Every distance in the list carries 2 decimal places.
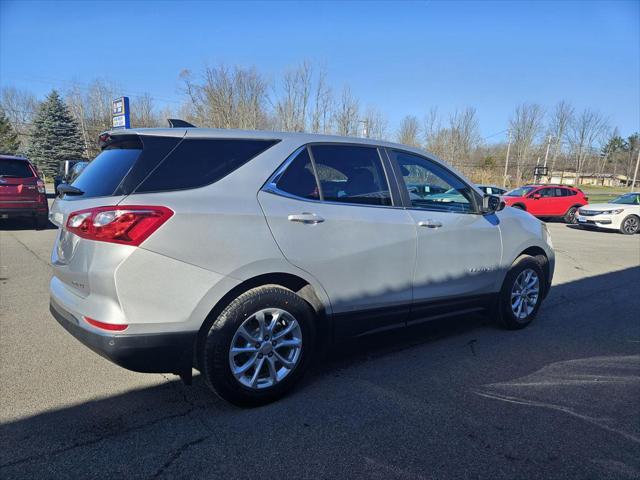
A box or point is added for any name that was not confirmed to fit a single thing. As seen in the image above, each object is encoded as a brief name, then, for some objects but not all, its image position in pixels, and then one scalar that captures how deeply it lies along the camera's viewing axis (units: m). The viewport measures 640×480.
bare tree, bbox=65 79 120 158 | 50.44
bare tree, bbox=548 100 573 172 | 64.69
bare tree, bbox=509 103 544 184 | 60.69
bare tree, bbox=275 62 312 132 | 37.19
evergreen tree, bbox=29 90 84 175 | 40.38
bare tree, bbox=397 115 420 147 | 50.53
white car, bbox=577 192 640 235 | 15.30
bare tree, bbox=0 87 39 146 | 54.78
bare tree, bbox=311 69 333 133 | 38.03
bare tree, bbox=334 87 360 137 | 39.09
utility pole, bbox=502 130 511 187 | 55.65
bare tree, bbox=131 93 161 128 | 47.07
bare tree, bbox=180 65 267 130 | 33.75
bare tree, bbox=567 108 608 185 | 67.75
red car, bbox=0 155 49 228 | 10.11
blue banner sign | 12.54
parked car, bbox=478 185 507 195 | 21.17
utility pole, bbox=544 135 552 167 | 61.78
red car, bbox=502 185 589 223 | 18.84
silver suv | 2.51
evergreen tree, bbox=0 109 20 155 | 45.25
